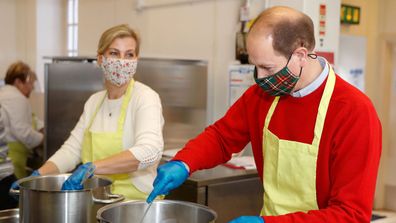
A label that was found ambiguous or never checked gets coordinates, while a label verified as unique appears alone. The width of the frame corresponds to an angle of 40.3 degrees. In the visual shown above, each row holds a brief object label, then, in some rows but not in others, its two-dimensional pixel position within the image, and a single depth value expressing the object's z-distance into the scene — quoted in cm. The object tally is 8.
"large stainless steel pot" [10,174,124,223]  150
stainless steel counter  267
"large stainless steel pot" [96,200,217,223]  151
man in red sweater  140
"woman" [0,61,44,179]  405
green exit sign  393
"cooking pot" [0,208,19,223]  183
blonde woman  211
